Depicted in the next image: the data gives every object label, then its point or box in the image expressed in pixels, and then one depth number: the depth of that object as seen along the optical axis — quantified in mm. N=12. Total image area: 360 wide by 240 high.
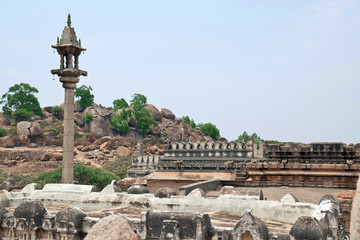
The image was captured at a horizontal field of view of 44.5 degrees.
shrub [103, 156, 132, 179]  60938
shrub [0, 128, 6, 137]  71488
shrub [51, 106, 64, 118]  88688
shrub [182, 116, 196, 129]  103481
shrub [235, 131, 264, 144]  99612
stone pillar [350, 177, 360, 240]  3809
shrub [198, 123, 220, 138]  103081
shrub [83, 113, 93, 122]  82475
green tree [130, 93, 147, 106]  92625
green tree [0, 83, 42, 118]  86562
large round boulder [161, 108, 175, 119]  96250
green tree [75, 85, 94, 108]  95331
